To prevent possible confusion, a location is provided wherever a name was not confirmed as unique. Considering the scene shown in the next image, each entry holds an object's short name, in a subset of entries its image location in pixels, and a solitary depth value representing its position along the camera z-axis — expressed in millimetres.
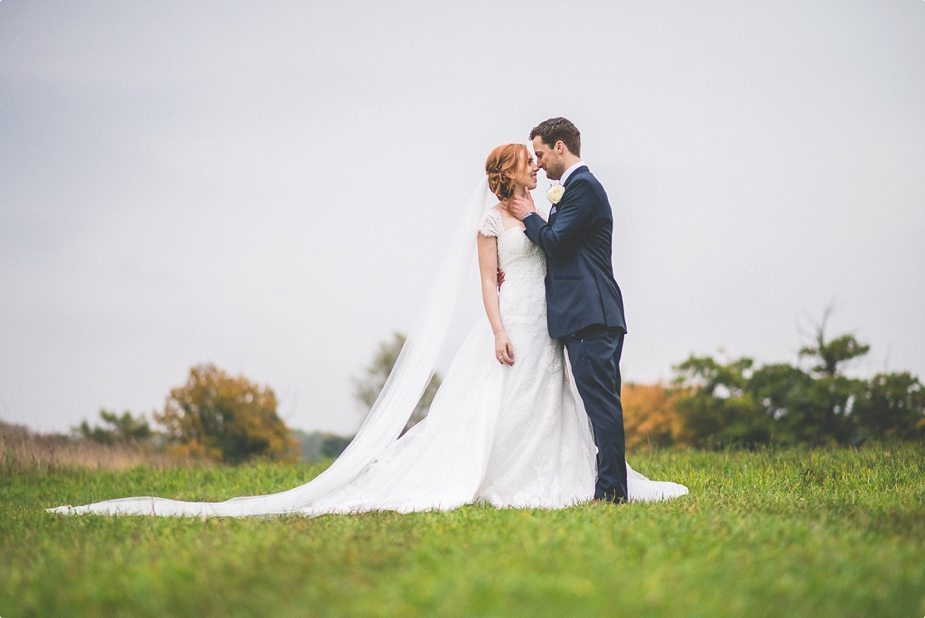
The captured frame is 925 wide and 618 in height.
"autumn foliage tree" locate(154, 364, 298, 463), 24781
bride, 6117
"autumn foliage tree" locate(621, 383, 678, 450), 23906
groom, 5938
